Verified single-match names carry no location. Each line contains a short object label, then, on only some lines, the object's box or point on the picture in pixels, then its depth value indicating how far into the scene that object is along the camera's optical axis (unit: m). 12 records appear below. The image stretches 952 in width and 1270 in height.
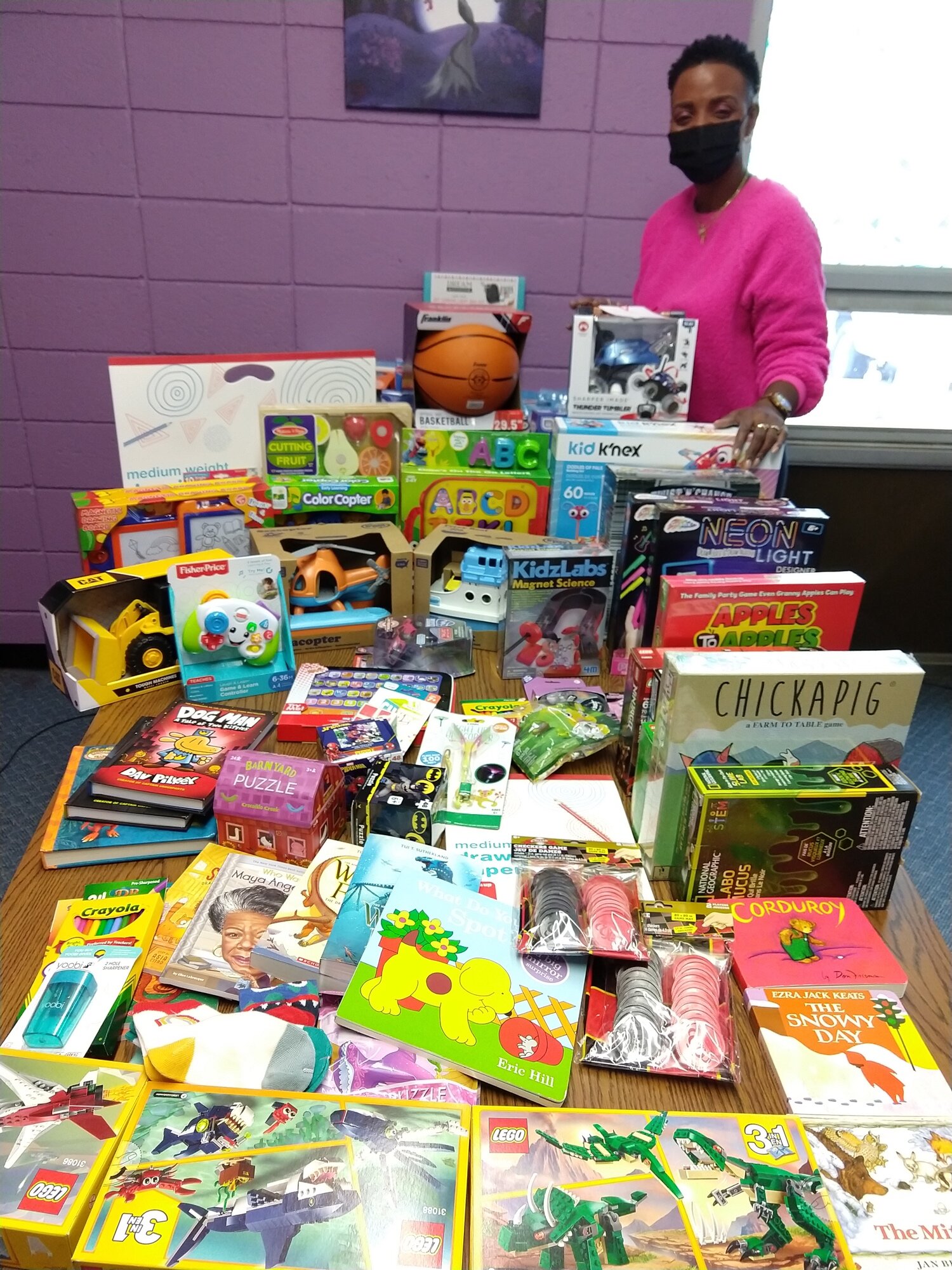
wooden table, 0.85
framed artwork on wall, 2.41
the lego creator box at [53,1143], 0.69
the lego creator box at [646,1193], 0.70
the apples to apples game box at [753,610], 1.19
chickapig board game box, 1.04
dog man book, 1.16
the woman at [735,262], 2.00
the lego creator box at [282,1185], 0.68
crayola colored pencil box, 0.91
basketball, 1.91
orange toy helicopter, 1.65
